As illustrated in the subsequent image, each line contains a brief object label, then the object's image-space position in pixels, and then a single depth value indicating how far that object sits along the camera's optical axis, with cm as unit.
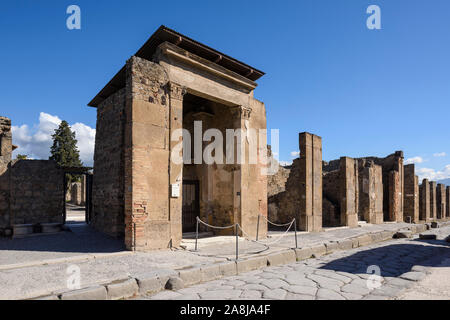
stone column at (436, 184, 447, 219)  2931
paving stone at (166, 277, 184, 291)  450
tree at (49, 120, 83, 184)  3119
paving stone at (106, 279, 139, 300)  396
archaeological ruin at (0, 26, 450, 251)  707
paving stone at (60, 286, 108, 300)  362
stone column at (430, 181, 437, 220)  2680
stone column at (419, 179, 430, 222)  2475
